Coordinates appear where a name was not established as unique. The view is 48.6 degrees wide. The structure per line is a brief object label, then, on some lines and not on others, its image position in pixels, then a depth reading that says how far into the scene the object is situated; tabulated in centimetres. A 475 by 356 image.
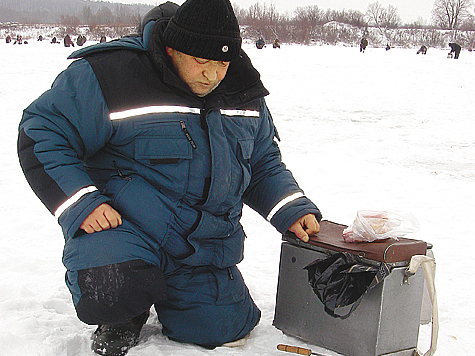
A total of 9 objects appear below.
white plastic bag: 175
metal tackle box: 164
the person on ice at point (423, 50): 2419
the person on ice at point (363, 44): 2456
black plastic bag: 161
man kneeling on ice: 164
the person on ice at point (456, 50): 1981
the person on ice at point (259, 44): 2458
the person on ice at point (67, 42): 2627
